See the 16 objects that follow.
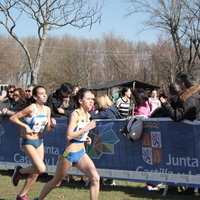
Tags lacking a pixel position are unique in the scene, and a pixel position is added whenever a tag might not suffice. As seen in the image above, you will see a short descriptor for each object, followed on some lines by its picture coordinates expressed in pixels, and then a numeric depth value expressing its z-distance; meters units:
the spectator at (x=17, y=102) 9.46
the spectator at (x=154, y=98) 11.44
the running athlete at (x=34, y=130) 6.86
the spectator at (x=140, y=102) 8.17
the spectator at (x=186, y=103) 6.69
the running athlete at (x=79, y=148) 5.88
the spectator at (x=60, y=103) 9.16
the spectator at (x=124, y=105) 9.81
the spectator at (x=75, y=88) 10.41
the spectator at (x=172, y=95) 7.14
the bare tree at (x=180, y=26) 23.23
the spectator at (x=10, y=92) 9.98
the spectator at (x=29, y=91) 10.03
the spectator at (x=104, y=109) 8.33
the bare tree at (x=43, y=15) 16.89
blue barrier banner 6.96
